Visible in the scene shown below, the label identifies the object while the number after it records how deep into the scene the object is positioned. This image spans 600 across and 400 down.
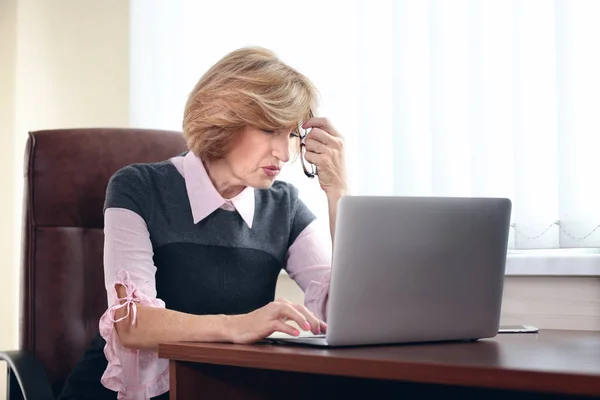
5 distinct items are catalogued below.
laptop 2.39
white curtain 3.22
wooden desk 2.10
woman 3.00
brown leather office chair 3.22
